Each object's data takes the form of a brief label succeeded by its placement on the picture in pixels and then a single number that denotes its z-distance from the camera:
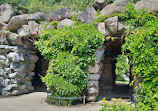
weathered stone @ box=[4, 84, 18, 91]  6.69
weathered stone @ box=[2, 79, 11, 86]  6.79
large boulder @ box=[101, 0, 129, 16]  5.70
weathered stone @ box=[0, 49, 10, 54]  6.95
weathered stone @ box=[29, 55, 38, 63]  7.56
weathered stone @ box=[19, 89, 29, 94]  6.95
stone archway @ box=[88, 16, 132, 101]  5.56
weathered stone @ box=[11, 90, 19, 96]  6.69
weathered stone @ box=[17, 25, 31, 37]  6.76
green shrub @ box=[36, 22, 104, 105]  5.33
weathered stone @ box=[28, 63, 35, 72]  7.50
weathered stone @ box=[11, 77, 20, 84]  6.77
